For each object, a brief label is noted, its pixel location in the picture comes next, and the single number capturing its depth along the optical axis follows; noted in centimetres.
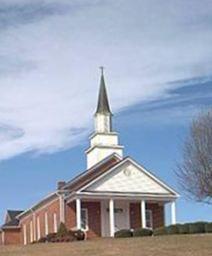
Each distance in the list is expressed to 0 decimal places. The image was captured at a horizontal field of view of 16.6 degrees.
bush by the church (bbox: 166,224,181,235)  4209
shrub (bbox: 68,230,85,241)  4390
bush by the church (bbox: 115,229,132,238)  4397
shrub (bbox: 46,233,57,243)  4259
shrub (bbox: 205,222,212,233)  4194
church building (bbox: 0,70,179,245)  5247
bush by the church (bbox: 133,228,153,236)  4343
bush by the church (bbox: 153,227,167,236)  4210
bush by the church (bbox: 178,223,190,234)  4194
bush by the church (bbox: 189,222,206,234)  4191
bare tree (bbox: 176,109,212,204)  4625
